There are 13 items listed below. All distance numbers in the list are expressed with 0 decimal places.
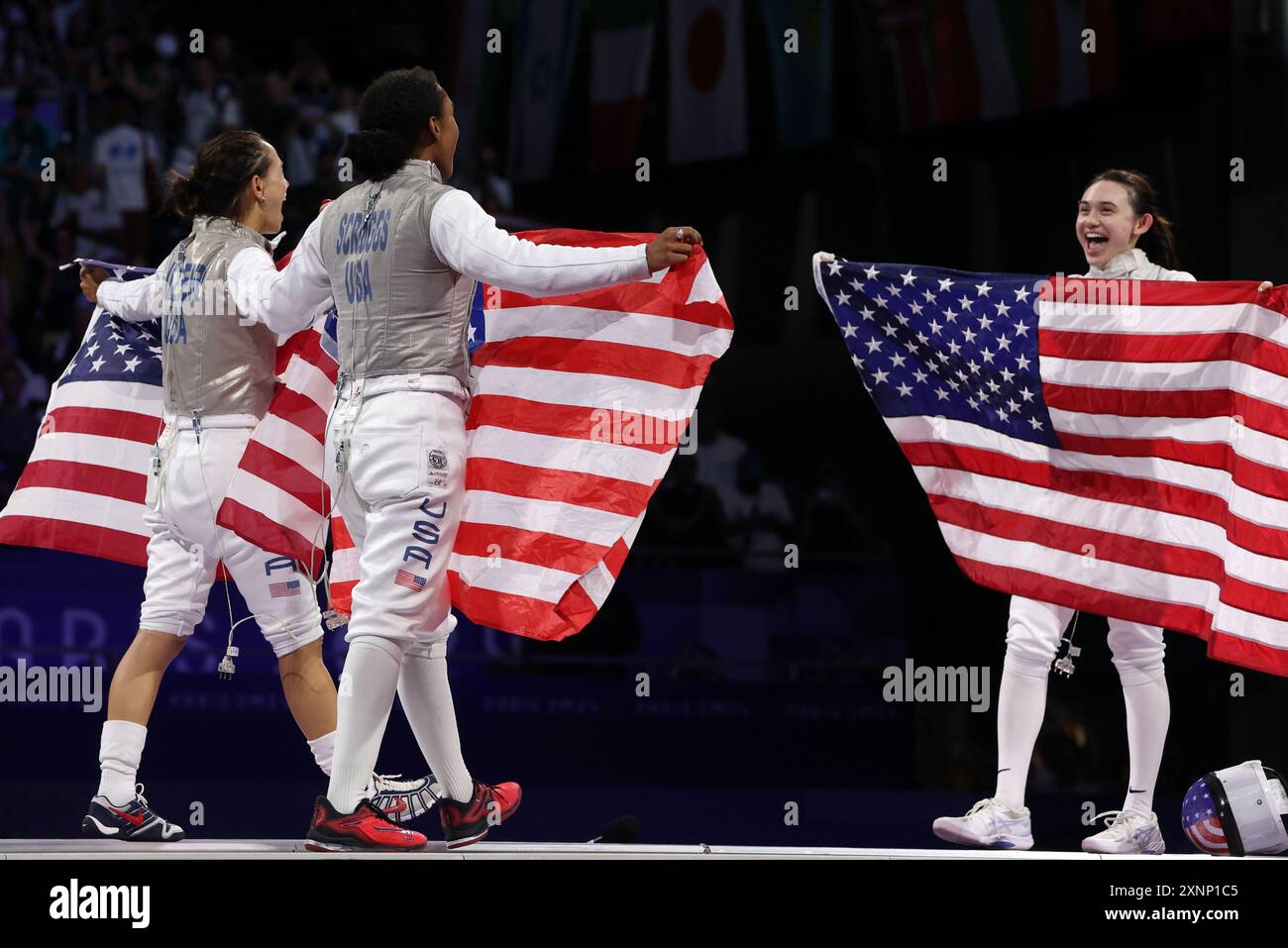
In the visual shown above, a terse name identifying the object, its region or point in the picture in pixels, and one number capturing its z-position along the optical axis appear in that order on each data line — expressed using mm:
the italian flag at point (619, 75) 18203
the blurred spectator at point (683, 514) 15992
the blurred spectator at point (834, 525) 16078
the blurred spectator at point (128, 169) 16578
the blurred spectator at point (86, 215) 16594
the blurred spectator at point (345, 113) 16969
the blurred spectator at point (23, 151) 16766
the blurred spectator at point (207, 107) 16906
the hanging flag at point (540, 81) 18469
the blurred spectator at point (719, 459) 16391
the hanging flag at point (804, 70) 18266
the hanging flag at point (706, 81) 18375
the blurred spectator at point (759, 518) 15883
